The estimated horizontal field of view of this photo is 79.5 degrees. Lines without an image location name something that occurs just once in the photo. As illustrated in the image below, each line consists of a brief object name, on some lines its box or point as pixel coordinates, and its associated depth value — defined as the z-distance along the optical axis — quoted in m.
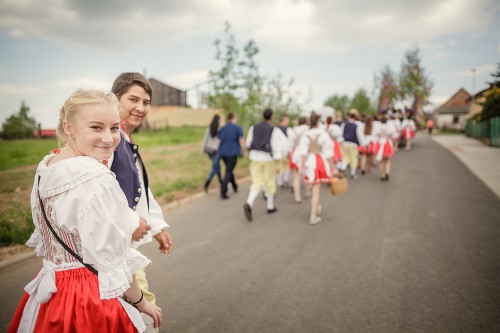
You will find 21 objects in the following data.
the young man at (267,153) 6.03
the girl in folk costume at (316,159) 5.30
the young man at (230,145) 7.16
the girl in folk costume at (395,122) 14.26
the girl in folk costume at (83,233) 1.17
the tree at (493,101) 18.27
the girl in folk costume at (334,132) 7.87
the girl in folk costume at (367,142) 9.30
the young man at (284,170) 7.91
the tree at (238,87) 12.15
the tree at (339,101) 52.80
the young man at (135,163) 1.73
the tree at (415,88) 19.17
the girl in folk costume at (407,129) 16.95
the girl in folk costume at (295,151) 6.87
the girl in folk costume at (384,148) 8.87
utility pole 43.76
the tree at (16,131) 26.39
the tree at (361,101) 51.05
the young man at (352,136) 9.69
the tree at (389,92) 19.86
